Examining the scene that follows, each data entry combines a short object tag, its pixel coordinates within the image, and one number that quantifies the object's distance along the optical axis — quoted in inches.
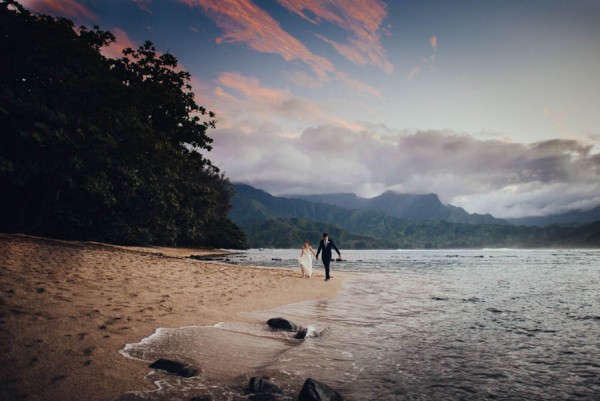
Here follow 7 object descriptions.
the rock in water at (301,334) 303.3
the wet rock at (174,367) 185.9
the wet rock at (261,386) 172.1
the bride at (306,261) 925.2
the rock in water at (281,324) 331.9
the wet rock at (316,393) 161.6
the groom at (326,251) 874.7
